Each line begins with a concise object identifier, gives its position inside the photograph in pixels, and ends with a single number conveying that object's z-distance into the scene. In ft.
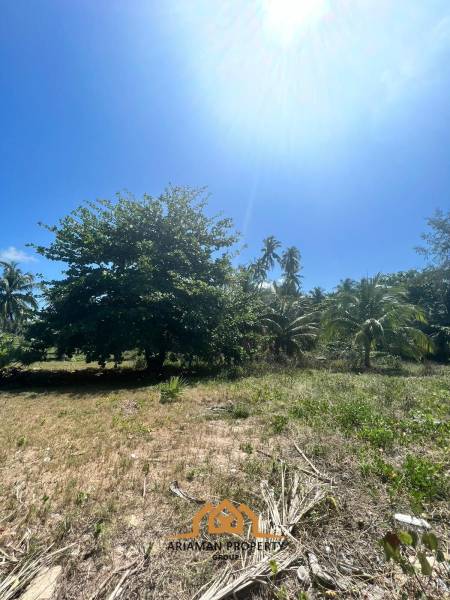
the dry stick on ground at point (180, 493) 9.78
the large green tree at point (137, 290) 35.96
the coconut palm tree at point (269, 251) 134.10
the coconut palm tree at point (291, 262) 142.61
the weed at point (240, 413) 19.65
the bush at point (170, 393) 24.36
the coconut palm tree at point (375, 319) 48.88
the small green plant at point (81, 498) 9.67
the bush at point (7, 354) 36.78
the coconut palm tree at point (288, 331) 57.62
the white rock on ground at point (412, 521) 8.15
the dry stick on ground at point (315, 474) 10.85
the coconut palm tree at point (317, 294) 116.55
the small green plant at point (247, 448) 13.67
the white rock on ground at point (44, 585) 6.42
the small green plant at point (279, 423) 16.42
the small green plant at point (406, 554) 5.10
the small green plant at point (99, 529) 8.18
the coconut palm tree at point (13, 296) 119.75
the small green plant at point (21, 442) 14.89
